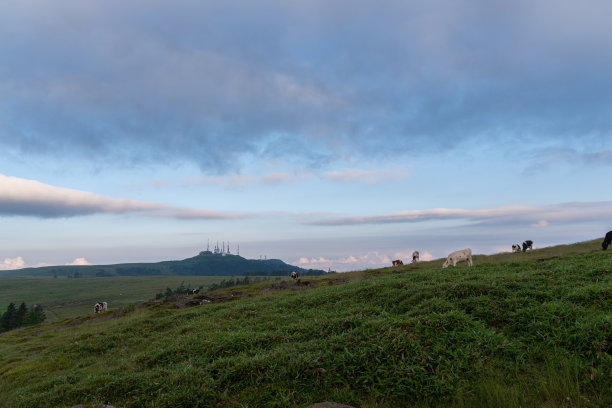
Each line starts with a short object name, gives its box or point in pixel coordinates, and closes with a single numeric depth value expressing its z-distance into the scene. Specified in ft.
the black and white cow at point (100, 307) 159.39
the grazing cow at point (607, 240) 94.27
